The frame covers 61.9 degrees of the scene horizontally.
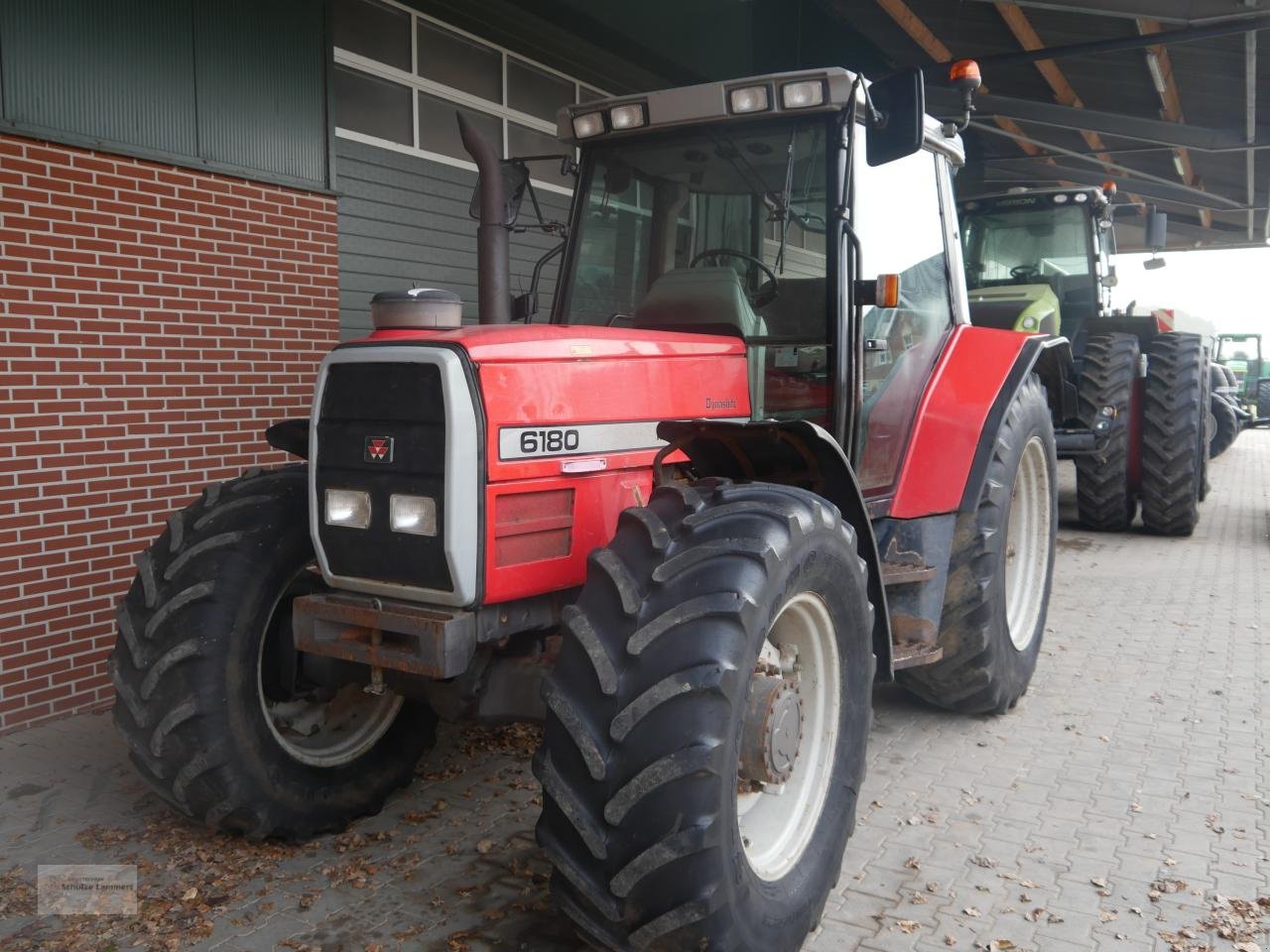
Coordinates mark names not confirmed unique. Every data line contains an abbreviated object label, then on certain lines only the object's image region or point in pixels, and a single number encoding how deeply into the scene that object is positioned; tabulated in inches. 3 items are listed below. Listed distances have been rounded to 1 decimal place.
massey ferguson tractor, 93.0
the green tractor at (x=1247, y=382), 647.1
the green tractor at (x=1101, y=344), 321.4
